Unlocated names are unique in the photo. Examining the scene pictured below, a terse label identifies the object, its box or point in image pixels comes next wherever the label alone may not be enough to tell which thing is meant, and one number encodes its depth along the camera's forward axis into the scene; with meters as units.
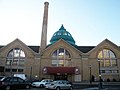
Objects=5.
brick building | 24.63
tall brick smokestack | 26.79
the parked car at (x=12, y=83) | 10.70
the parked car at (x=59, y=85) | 13.21
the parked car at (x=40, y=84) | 16.54
